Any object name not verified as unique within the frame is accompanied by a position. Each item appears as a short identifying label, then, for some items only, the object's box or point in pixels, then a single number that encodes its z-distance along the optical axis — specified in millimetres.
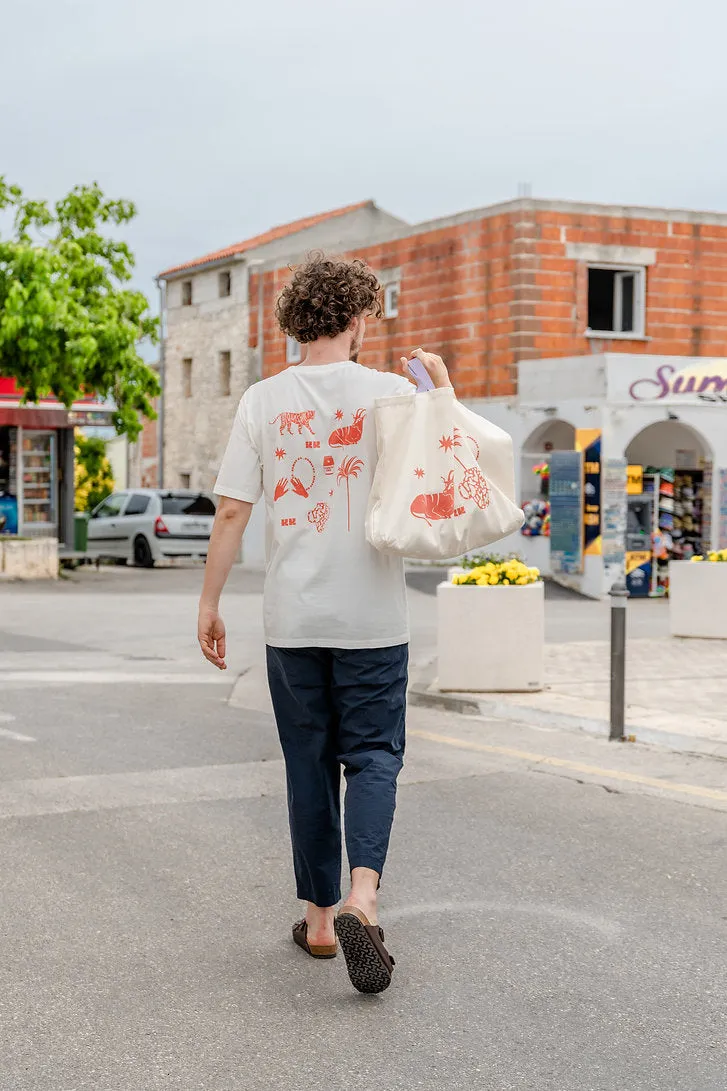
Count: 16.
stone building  39688
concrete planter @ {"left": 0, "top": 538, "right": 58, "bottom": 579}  25281
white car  30453
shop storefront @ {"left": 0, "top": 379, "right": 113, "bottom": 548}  28953
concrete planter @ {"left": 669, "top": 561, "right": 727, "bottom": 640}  15023
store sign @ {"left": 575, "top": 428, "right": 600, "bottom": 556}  23641
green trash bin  30375
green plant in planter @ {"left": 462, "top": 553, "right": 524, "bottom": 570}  10979
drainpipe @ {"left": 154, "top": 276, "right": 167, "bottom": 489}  43469
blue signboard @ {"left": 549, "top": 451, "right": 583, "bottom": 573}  23844
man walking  4191
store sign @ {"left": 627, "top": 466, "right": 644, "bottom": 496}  23672
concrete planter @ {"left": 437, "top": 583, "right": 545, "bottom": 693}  10234
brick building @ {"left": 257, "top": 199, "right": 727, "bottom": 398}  27453
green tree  23812
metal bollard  8562
